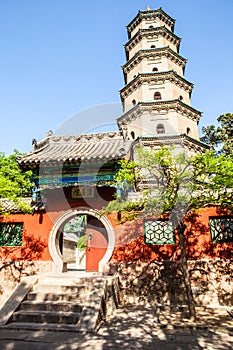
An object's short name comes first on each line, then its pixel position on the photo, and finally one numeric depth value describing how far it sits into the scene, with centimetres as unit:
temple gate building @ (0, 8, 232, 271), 809
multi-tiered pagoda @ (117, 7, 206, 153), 1599
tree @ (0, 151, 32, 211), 731
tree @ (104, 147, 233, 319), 580
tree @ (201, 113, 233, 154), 2232
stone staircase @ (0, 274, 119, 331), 538
